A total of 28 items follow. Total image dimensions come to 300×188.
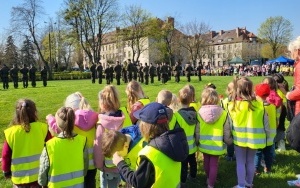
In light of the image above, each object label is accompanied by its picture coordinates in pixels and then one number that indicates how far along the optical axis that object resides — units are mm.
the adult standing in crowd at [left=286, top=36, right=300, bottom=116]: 4305
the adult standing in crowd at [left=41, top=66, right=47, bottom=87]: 24581
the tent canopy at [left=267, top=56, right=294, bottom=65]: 45419
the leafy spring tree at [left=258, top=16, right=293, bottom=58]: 74312
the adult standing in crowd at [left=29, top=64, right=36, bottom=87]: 24531
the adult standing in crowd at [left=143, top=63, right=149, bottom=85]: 25119
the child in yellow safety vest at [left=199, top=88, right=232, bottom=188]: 5086
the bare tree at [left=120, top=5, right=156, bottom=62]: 62247
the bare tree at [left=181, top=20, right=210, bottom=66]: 72688
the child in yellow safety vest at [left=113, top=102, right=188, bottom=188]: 2904
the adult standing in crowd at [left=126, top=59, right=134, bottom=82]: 25078
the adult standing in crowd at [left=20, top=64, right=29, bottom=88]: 23641
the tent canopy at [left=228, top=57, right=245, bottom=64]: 54781
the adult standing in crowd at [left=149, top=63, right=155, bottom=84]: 25939
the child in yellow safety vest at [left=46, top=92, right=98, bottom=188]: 4270
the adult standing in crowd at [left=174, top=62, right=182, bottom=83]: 26559
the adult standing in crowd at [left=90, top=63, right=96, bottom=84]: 26844
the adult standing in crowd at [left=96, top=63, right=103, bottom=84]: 25500
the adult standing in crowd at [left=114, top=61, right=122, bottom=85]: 24031
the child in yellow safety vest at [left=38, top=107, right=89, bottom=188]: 3592
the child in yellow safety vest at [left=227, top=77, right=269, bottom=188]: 4980
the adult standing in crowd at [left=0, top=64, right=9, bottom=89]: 22856
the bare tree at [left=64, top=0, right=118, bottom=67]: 49188
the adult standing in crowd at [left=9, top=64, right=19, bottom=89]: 23327
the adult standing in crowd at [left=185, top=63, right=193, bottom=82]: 26938
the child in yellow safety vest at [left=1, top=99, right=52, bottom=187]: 4051
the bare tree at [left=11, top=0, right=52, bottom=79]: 48156
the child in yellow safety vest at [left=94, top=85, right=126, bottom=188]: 4246
